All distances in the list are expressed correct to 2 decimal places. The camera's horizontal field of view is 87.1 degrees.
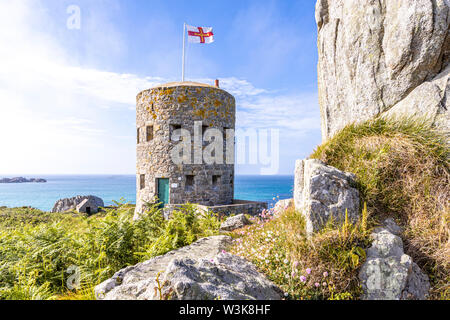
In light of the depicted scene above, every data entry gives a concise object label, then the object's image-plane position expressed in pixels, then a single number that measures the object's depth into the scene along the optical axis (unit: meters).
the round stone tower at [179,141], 13.68
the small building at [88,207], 27.10
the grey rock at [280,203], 5.85
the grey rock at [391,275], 2.97
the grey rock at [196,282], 2.45
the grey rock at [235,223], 7.00
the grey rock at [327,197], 3.62
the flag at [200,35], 15.70
